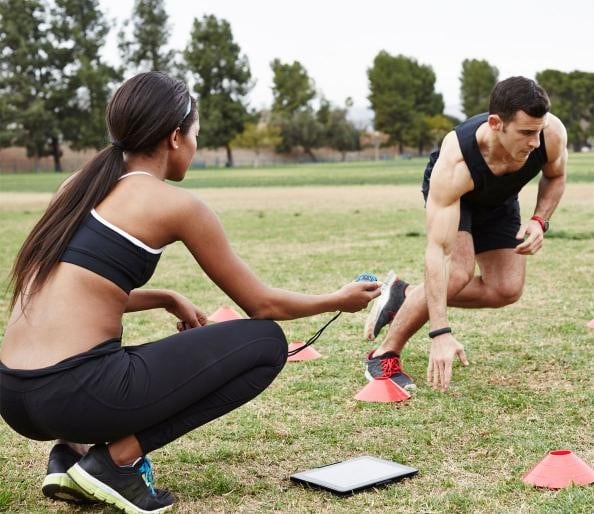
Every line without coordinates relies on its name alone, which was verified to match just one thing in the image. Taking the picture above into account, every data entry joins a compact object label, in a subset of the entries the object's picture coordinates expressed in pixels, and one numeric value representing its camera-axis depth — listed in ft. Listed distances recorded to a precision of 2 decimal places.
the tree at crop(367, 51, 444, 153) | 402.83
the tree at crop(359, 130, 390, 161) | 401.37
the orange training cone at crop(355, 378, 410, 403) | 15.89
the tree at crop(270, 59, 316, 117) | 379.76
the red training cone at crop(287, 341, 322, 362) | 19.29
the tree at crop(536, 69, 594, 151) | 440.04
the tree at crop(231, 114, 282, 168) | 339.36
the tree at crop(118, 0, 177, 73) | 284.00
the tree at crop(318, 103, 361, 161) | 361.10
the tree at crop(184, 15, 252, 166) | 298.56
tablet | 11.36
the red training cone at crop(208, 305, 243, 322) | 23.35
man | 14.93
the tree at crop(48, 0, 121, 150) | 262.06
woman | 10.14
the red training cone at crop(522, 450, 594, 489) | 11.10
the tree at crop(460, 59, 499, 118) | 466.29
